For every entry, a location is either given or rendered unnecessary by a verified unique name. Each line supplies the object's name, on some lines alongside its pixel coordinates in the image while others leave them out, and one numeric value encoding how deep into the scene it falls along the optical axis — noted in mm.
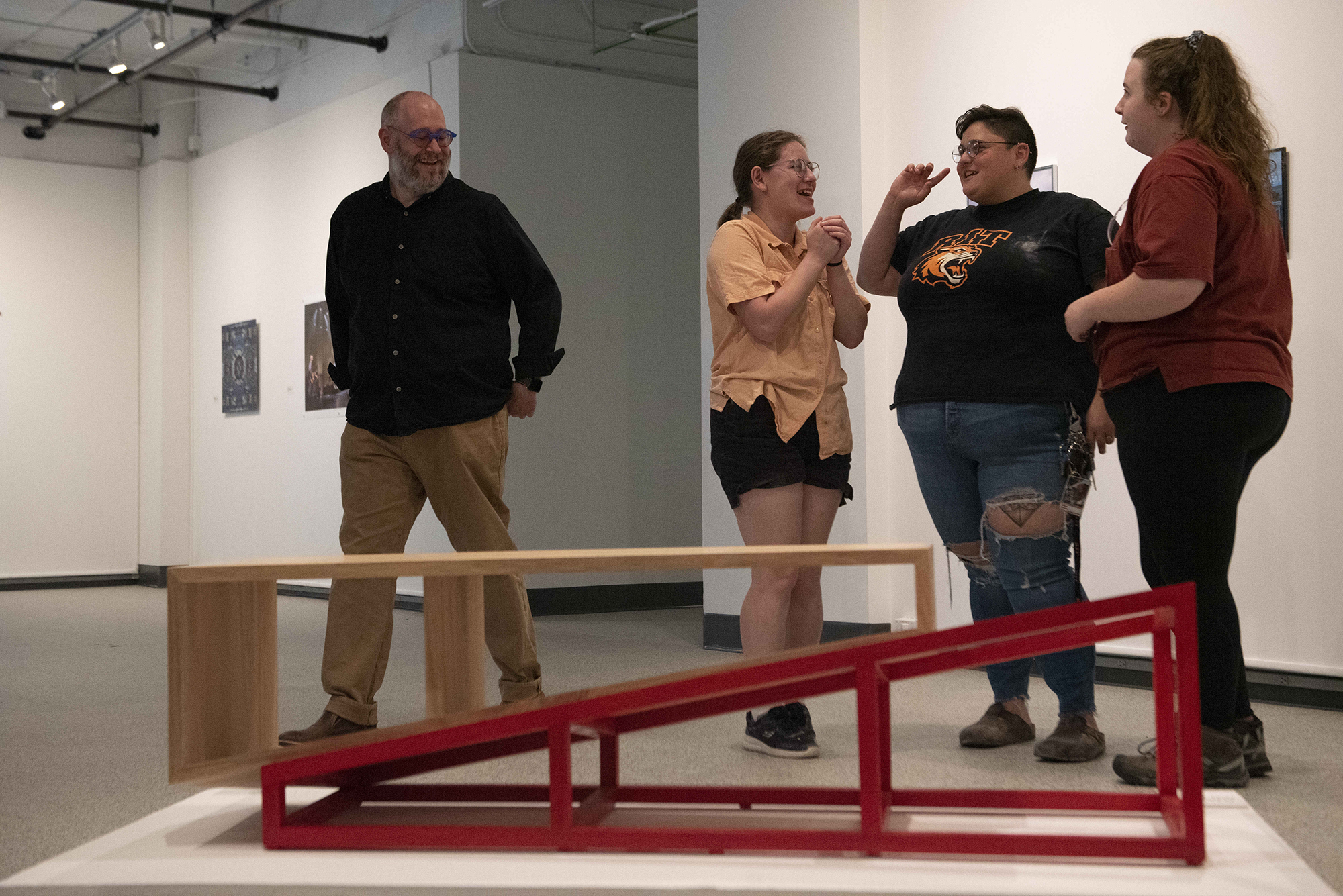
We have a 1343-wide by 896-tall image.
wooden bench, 1899
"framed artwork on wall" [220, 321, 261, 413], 8781
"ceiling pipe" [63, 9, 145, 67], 8242
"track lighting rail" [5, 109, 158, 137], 9406
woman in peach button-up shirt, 2895
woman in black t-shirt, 2779
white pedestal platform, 1671
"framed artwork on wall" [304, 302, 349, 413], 7984
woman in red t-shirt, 2416
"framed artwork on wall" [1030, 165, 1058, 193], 4258
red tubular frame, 1747
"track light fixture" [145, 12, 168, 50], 7723
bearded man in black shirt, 3098
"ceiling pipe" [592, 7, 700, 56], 6805
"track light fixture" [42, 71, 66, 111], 8969
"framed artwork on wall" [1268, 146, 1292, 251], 3758
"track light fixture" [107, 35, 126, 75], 8039
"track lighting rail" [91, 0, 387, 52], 7473
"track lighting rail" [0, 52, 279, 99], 8703
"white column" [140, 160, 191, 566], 9531
